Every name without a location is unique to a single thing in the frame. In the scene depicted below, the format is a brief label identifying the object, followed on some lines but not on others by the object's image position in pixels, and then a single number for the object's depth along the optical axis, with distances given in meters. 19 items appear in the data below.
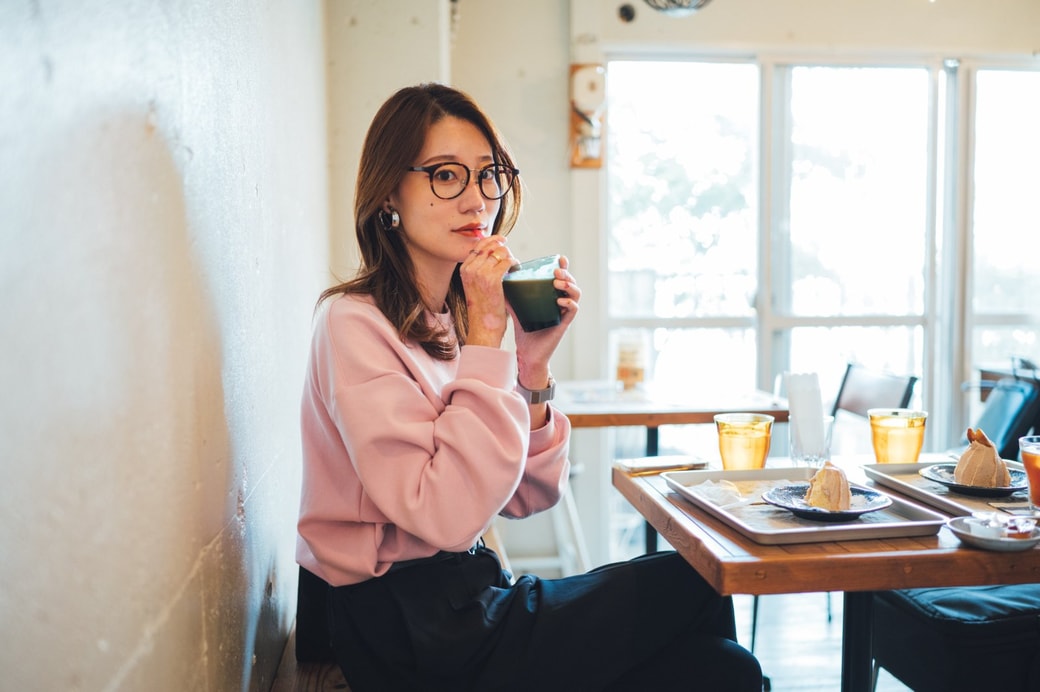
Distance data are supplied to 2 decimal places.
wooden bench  1.23
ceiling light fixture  2.65
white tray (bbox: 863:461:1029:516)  1.14
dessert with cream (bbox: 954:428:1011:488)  1.20
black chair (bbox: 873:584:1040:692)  1.47
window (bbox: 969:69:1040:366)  3.70
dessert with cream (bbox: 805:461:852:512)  1.08
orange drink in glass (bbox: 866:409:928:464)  1.44
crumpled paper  1.16
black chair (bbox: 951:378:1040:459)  2.69
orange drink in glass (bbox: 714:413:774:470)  1.40
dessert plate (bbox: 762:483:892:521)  1.05
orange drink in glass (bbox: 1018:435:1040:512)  1.09
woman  1.02
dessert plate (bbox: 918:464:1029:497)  1.18
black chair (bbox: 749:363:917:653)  2.41
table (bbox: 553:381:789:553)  2.27
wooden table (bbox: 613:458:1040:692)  0.93
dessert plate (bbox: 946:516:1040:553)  0.96
